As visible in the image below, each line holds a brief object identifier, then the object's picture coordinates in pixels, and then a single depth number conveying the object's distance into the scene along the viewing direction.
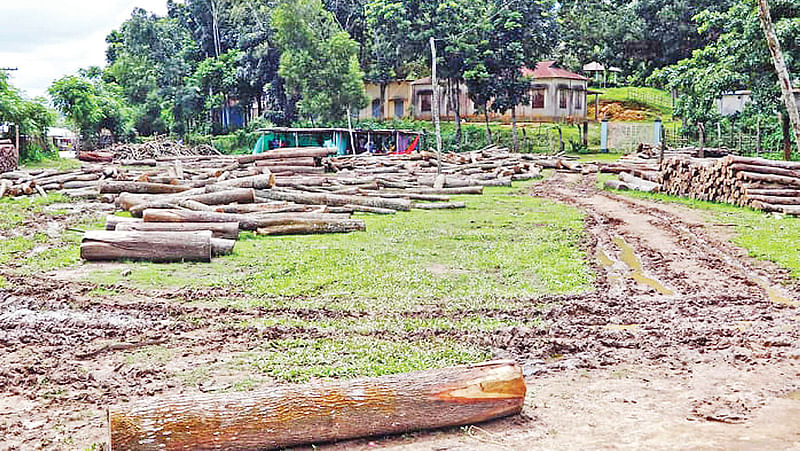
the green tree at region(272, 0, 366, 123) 49.47
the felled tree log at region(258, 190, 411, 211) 19.47
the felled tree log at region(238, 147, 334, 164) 28.08
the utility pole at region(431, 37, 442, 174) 24.58
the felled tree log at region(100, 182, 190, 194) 20.33
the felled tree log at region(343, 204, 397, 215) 19.50
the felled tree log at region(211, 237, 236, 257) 12.75
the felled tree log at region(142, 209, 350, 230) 14.32
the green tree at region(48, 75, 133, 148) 48.31
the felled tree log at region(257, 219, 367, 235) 15.48
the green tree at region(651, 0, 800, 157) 25.47
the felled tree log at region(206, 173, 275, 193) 20.47
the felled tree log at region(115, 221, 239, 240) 13.06
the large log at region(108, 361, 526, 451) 4.89
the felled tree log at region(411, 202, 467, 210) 20.62
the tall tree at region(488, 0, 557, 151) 46.66
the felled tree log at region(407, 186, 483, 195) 23.91
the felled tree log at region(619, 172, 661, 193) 25.35
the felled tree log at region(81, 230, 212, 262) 12.10
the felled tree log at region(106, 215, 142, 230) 13.98
